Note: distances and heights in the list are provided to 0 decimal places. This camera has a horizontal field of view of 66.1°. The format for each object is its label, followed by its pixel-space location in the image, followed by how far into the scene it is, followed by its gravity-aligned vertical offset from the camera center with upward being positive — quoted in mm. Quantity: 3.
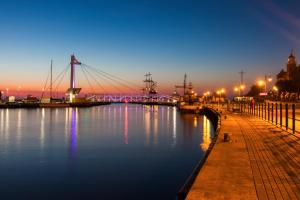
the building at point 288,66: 85983 +16106
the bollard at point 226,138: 12214 -2016
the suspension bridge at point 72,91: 90352 +3835
